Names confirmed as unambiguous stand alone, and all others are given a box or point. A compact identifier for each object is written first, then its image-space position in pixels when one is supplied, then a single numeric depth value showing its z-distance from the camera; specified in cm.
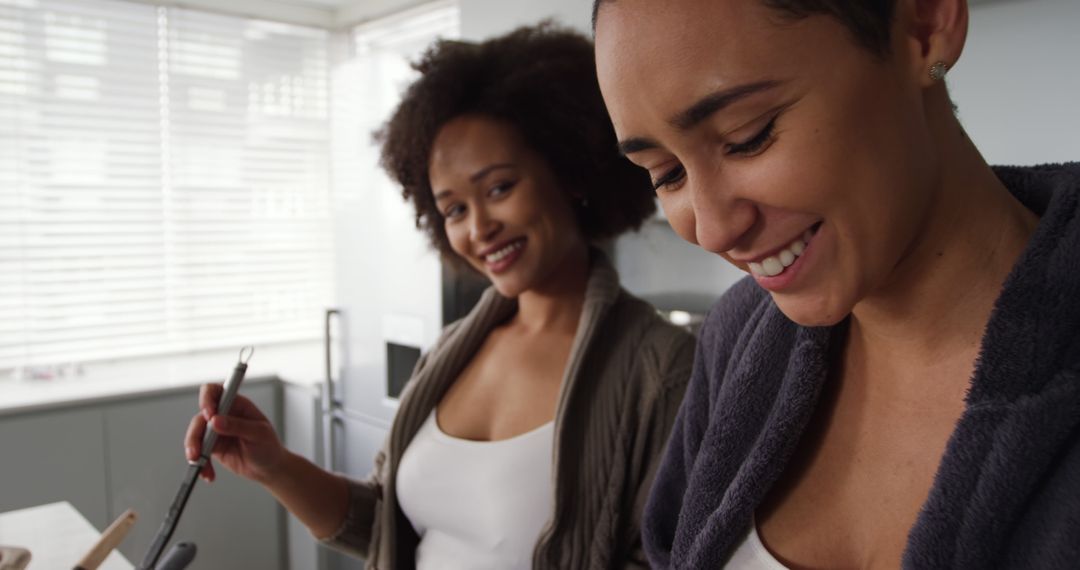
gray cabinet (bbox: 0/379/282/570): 240
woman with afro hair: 107
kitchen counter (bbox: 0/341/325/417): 248
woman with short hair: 50
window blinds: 277
